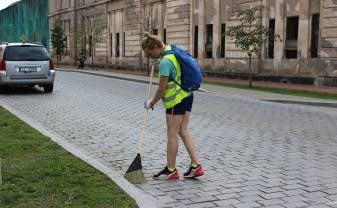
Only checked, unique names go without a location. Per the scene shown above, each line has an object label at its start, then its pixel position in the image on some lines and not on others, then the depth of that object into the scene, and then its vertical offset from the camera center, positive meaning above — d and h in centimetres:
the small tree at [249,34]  2056 +89
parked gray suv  1625 -35
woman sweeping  525 -56
